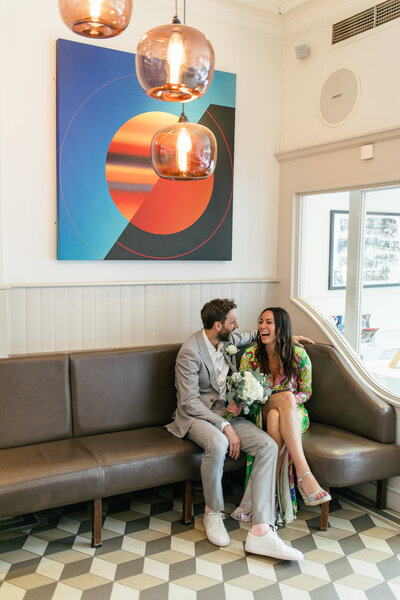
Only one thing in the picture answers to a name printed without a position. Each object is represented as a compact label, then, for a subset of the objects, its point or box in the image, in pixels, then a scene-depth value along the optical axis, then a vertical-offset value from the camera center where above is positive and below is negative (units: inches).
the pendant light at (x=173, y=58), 69.1 +24.0
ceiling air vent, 138.9 +60.7
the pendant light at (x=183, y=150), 88.1 +16.4
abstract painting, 141.7 +21.5
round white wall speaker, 150.1 +43.7
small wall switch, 144.0 +27.2
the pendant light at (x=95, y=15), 65.0 +27.6
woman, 126.0 -33.9
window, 144.5 -2.1
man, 119.6 -39.1
